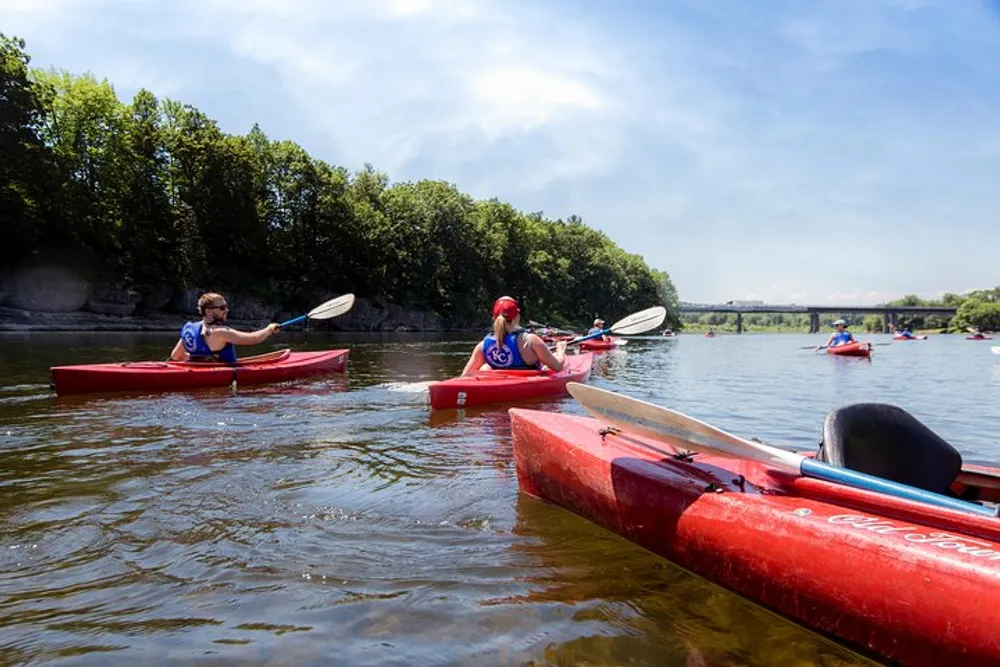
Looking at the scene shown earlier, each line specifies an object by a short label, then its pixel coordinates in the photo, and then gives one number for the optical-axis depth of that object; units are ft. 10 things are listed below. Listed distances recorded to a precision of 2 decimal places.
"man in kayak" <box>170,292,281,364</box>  30.73
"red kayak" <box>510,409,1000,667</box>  7.14
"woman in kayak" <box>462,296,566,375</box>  29.50
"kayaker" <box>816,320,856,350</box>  74.36
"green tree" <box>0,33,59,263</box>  107.04
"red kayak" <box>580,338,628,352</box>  80.07
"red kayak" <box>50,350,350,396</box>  27.71
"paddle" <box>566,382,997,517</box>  9.13
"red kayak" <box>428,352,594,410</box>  26.24
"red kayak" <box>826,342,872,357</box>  70.41
